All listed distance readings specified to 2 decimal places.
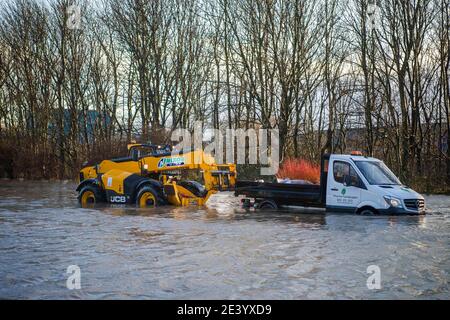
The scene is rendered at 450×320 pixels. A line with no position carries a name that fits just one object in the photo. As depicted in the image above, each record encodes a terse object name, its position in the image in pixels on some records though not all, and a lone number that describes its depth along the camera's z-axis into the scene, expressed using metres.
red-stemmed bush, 25.43
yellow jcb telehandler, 19.89
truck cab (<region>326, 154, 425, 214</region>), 16.08
